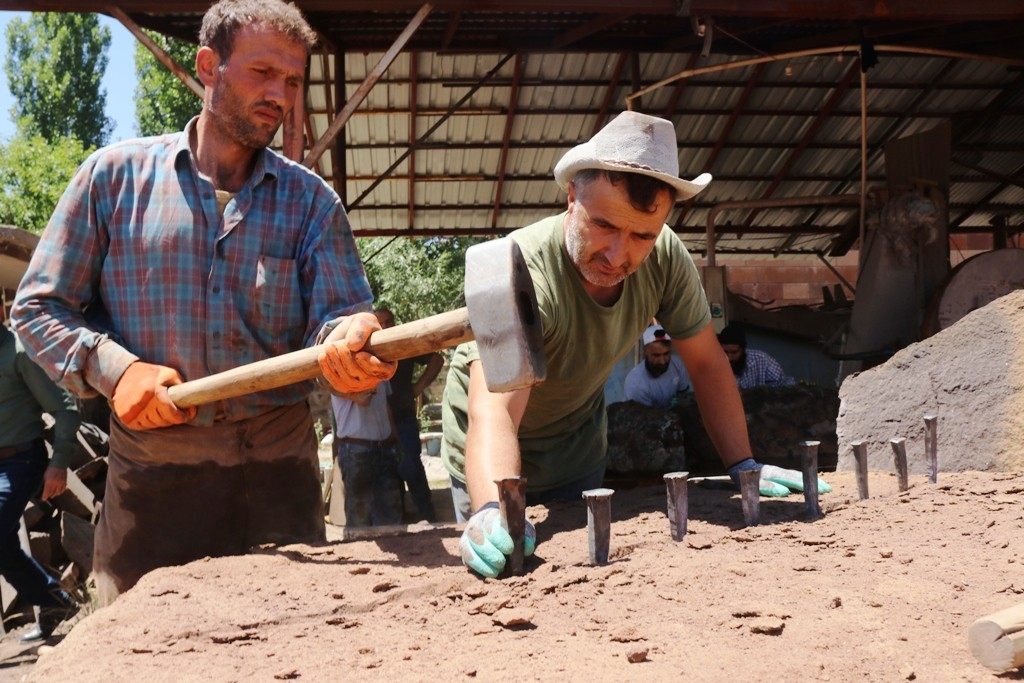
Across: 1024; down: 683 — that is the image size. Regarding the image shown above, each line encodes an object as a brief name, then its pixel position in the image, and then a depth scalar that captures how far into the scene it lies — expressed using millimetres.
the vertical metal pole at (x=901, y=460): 2801
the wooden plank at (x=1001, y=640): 1587
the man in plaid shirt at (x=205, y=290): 2510
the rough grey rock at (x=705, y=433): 6312
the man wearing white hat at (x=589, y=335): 2496
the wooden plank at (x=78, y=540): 6277
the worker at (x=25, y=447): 5215
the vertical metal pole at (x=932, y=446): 2916
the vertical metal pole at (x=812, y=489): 2650
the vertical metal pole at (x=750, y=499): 2604
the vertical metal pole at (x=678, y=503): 2383
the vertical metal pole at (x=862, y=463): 2783
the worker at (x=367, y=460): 7273
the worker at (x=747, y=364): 7148
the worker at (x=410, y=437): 7949
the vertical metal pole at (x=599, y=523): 2166
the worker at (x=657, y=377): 6969
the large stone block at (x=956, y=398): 3242
